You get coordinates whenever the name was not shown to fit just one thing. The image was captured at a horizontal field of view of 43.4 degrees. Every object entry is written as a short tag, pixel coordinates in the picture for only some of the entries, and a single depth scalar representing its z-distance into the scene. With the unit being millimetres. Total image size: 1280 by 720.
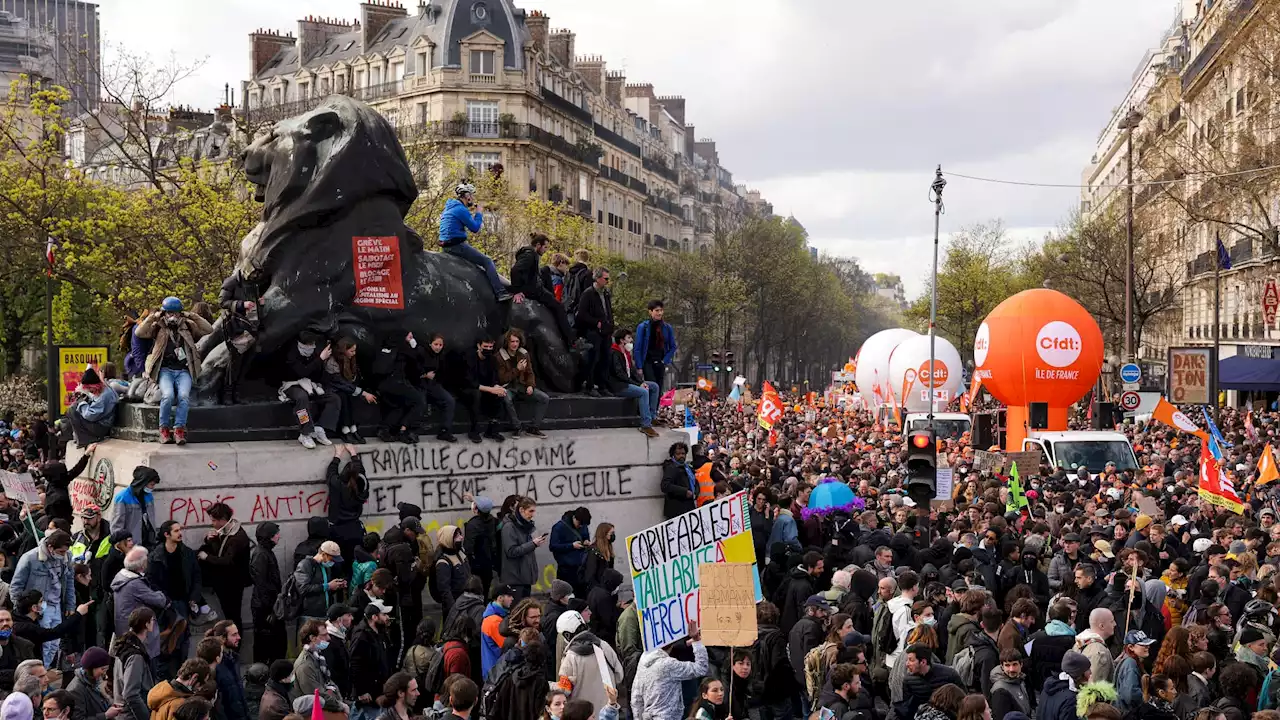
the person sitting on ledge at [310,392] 15656
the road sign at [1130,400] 37688
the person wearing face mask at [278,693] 9646
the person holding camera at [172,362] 15164
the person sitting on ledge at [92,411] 15766
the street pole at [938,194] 32781
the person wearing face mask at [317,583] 12867
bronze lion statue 15930
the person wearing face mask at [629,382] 18609
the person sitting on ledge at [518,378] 17312
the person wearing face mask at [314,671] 10297
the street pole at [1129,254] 44656
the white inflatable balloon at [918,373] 49594
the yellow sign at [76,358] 30875
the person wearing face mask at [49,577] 12031
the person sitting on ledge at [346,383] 15938
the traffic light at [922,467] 21922
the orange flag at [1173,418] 27531
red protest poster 16391
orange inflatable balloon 37469
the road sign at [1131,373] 37831
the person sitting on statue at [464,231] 17312
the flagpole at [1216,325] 38375
